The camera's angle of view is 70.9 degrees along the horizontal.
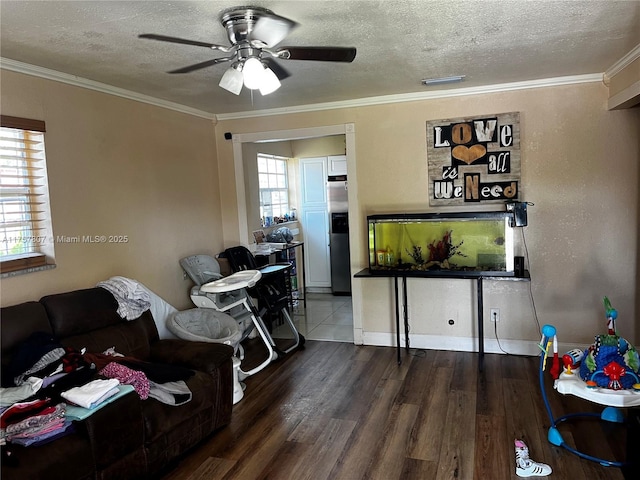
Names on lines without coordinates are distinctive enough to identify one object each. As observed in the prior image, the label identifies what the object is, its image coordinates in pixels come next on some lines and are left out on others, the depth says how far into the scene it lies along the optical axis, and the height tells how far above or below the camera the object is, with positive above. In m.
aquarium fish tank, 3.64 -0.35
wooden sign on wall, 3.86 +0.36
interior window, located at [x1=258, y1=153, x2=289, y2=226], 5.97 +0.33
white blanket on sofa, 3.07 -0.55
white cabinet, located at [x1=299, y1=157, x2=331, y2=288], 6.63 -0.18
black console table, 3.62 -0.63
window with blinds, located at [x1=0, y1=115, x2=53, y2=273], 2.70 +0.16
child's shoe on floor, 2.32 -1.40
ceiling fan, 2.07 +0.78
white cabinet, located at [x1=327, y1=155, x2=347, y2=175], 6.38 +0.61
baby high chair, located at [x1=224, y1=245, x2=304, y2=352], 4.31 -0.74
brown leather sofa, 1.99 -0.99
